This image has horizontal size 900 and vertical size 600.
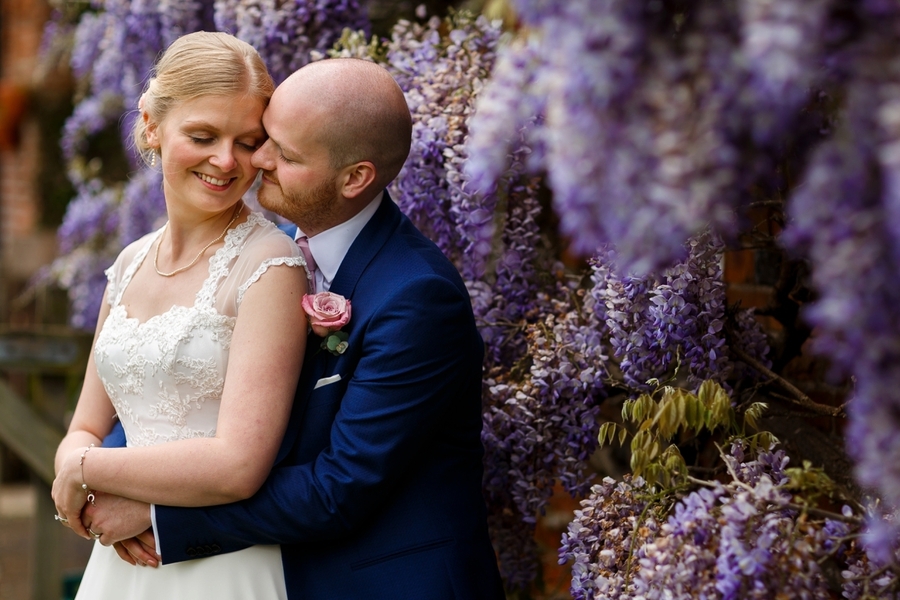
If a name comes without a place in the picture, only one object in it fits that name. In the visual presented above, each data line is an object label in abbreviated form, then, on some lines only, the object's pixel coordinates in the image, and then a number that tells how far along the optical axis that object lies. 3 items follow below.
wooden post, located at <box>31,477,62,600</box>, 4.08
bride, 2.05
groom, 2.05
